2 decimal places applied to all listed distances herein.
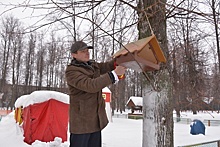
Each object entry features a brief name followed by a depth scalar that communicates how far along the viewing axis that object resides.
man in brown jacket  1.73
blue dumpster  10.67
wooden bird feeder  1.58
